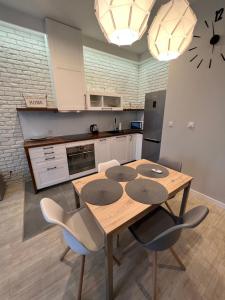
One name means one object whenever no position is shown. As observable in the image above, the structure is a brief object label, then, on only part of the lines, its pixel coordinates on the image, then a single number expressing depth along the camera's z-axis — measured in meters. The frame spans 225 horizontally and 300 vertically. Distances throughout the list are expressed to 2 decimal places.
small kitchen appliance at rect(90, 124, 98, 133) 3.21
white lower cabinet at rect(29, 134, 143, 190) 2.21
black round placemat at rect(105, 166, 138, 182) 1.36
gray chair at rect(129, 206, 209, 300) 0.84
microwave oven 3.62
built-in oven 2.55
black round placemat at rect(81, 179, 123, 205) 1.04
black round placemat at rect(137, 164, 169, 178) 1.42
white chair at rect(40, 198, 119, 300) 0.87
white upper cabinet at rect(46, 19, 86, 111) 2.21
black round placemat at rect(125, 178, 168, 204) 1.04
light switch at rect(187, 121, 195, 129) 2.12
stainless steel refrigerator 2.69
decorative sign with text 2.28
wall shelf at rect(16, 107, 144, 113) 2.22
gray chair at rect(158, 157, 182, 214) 1.77
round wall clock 1.67
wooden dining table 0.82
